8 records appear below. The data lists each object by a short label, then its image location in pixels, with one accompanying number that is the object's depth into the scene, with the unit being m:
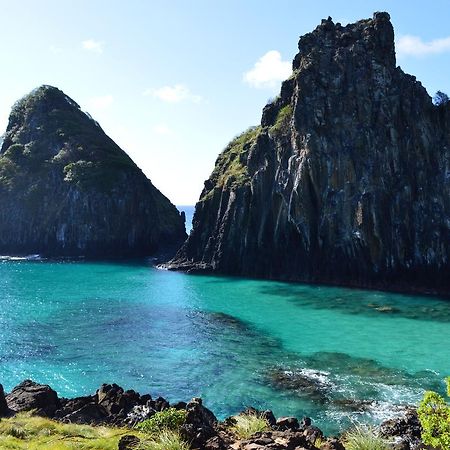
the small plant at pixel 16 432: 17.12
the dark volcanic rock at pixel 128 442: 14.95
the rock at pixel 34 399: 22.48
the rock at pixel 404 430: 20.98
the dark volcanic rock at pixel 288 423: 20.20
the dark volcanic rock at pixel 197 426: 15.16
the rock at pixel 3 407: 20.66
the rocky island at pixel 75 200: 127.62
